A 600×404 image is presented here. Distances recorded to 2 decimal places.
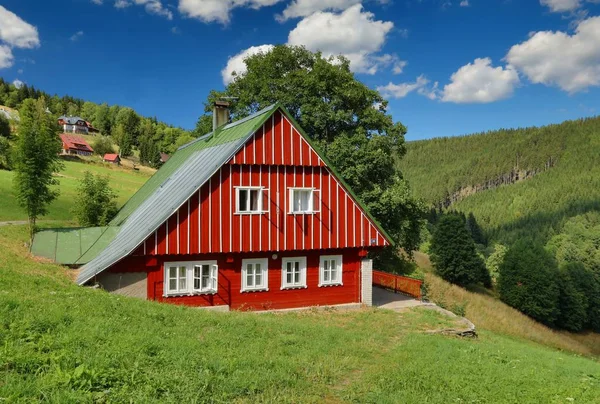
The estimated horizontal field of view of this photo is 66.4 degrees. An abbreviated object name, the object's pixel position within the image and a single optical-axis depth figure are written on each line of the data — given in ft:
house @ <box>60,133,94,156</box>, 338.95
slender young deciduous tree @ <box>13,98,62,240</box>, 79.51
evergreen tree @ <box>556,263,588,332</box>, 199.24
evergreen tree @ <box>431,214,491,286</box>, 211.61
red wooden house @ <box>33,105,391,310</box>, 59.26
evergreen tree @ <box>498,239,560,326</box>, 192.13
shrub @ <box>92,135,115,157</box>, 373.69
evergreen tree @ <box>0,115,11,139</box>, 296.71
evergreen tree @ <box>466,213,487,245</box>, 512.22
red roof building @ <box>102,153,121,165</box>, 329.72
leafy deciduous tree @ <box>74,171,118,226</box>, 105.81
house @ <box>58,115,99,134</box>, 476.95
